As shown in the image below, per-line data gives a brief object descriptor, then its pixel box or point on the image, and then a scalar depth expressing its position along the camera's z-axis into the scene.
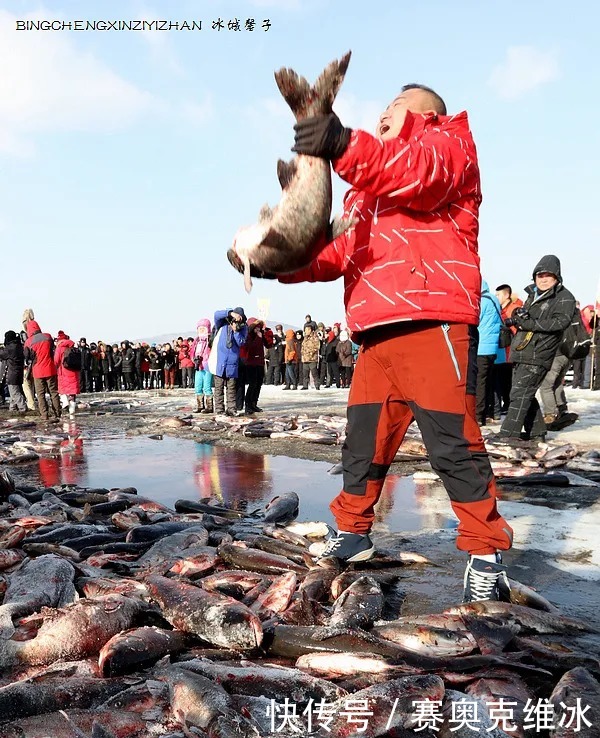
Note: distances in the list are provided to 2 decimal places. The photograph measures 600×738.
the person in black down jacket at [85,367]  27.51
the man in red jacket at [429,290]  2.83
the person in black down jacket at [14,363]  17.55
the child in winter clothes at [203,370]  15.62
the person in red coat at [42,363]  15.36
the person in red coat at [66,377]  15.97
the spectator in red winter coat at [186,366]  29.28
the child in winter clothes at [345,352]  22.05
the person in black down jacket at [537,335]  8.62
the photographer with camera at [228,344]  13.46
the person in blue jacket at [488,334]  10.45
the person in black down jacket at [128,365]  29.02
